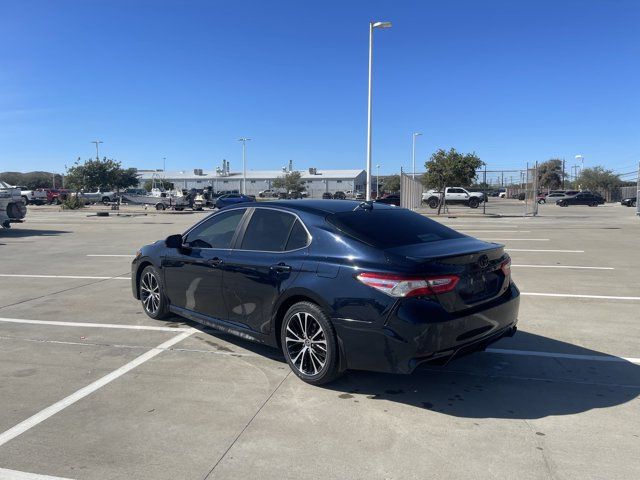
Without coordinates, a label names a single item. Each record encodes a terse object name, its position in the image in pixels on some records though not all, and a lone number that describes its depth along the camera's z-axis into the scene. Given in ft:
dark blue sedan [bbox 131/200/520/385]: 12.53
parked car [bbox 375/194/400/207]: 141.05
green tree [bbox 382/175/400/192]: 294.52
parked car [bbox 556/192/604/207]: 164.35
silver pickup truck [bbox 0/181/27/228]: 62.85
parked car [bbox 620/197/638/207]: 148.54
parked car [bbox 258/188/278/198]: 273.33
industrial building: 372.17
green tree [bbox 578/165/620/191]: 237.04
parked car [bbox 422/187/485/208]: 156.25
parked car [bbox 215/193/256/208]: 146.08
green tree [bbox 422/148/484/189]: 109.70
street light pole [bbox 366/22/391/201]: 84.07
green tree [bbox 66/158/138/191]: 161.27
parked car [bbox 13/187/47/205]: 175.22
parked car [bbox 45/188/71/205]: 182.39
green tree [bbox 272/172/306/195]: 284.76
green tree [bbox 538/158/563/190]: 323.37
